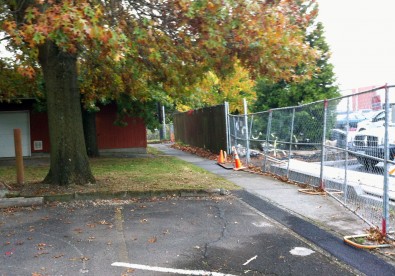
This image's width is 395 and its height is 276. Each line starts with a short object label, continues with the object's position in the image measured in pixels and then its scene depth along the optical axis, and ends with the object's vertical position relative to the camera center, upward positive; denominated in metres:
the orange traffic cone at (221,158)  15.81 -1.44
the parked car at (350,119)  7.38 -0.06
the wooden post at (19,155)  10.07 -0.69
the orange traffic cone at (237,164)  14.04 -1.49
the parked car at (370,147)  6.56 -0.52
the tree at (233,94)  23.06 +1.57
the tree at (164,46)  7.95 +1.55
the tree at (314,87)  20.25 +1.52
